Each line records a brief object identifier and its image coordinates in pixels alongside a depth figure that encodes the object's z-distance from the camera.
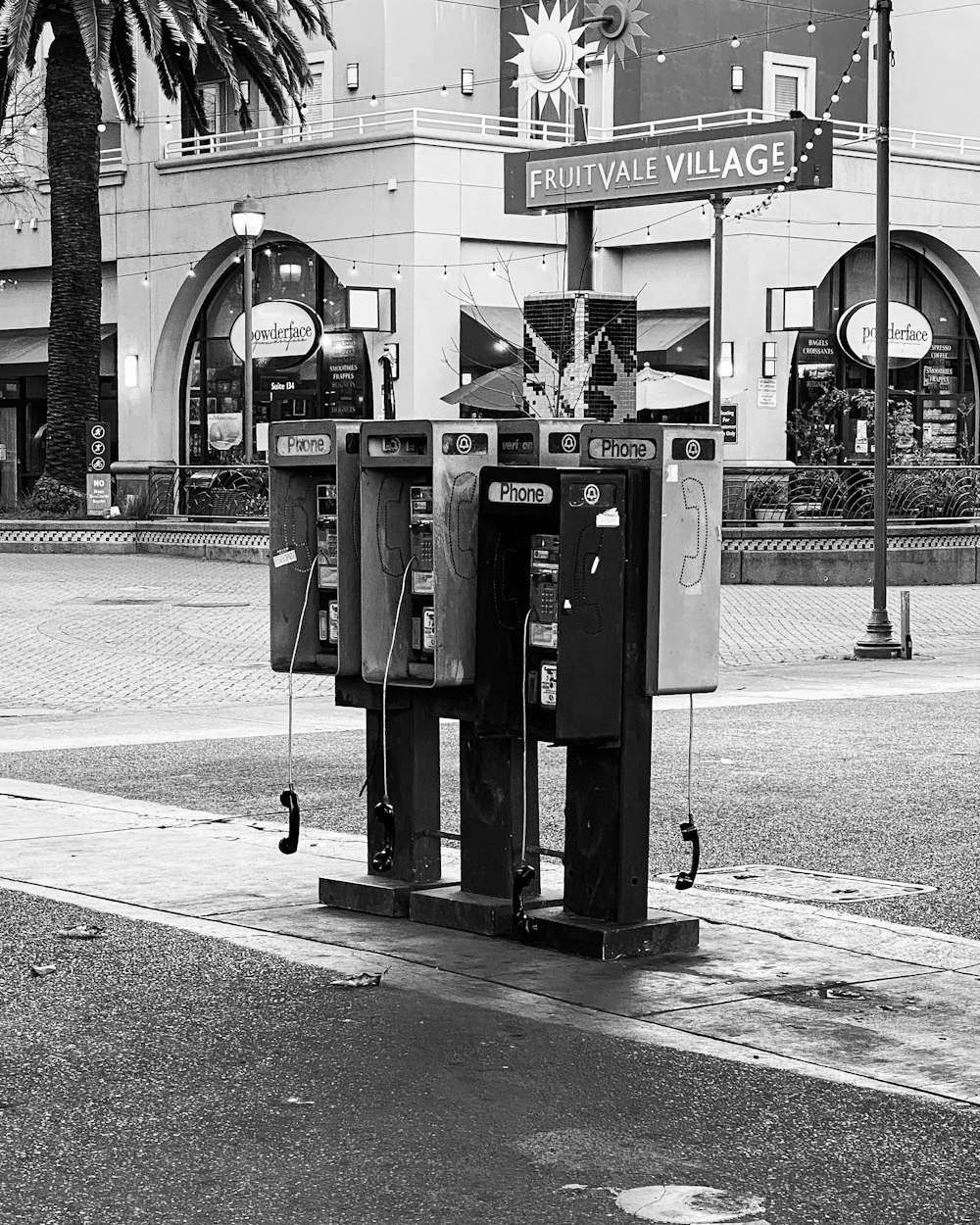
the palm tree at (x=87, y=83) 33.28
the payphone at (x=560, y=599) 6.94
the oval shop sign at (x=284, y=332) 38.44
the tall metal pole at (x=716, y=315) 31.38
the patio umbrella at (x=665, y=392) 35.84
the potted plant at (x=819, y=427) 38.09
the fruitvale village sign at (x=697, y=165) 22.75
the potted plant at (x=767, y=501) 31.06
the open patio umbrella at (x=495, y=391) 36.09
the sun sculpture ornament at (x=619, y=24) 35.00
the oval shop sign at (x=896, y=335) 36.94
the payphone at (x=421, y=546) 7.32
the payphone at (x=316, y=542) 7.72
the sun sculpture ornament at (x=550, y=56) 36.88
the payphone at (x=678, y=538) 7.11
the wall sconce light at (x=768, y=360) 37.25
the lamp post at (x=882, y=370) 20.48
